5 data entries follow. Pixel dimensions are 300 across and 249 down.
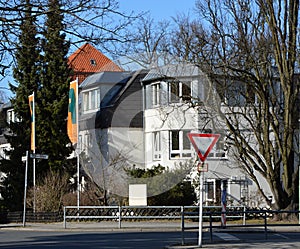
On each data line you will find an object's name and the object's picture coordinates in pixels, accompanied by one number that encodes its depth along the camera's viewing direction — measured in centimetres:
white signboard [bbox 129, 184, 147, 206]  3725
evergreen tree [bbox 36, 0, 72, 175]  4722
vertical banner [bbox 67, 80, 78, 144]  3931
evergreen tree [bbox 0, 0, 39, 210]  4641
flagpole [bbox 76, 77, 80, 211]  3761
